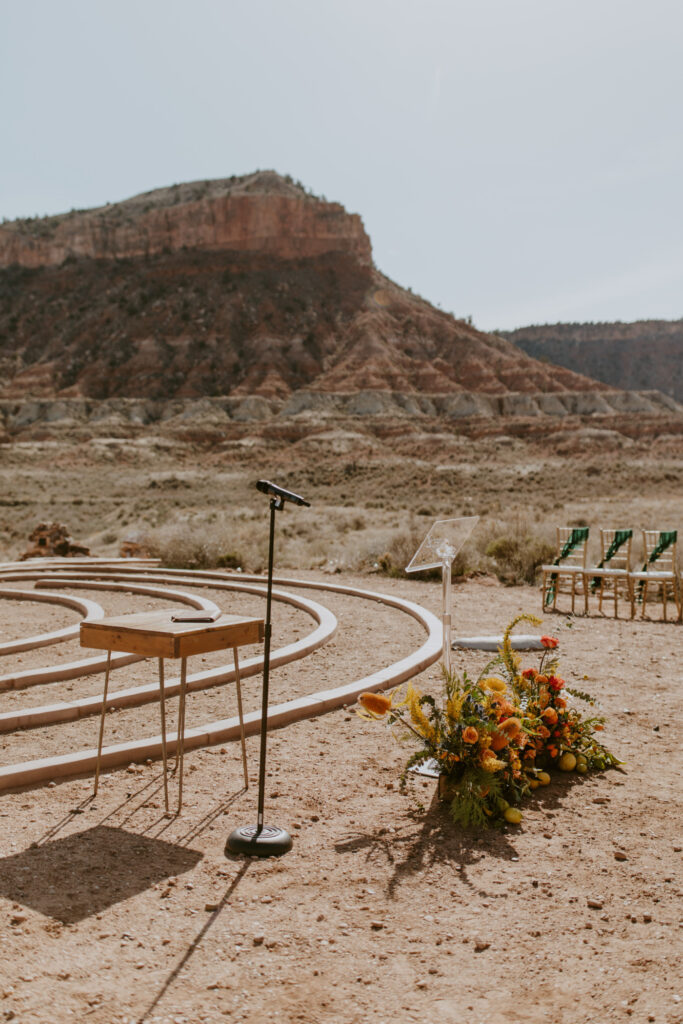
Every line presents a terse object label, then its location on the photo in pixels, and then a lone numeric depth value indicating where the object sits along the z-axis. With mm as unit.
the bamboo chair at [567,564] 10836
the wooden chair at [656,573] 10242
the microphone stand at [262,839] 3707
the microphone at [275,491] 3963
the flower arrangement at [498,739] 4098
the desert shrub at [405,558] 14250
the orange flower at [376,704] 4176
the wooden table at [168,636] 4078
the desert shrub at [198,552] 16438
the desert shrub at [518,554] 14469
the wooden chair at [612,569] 10578
